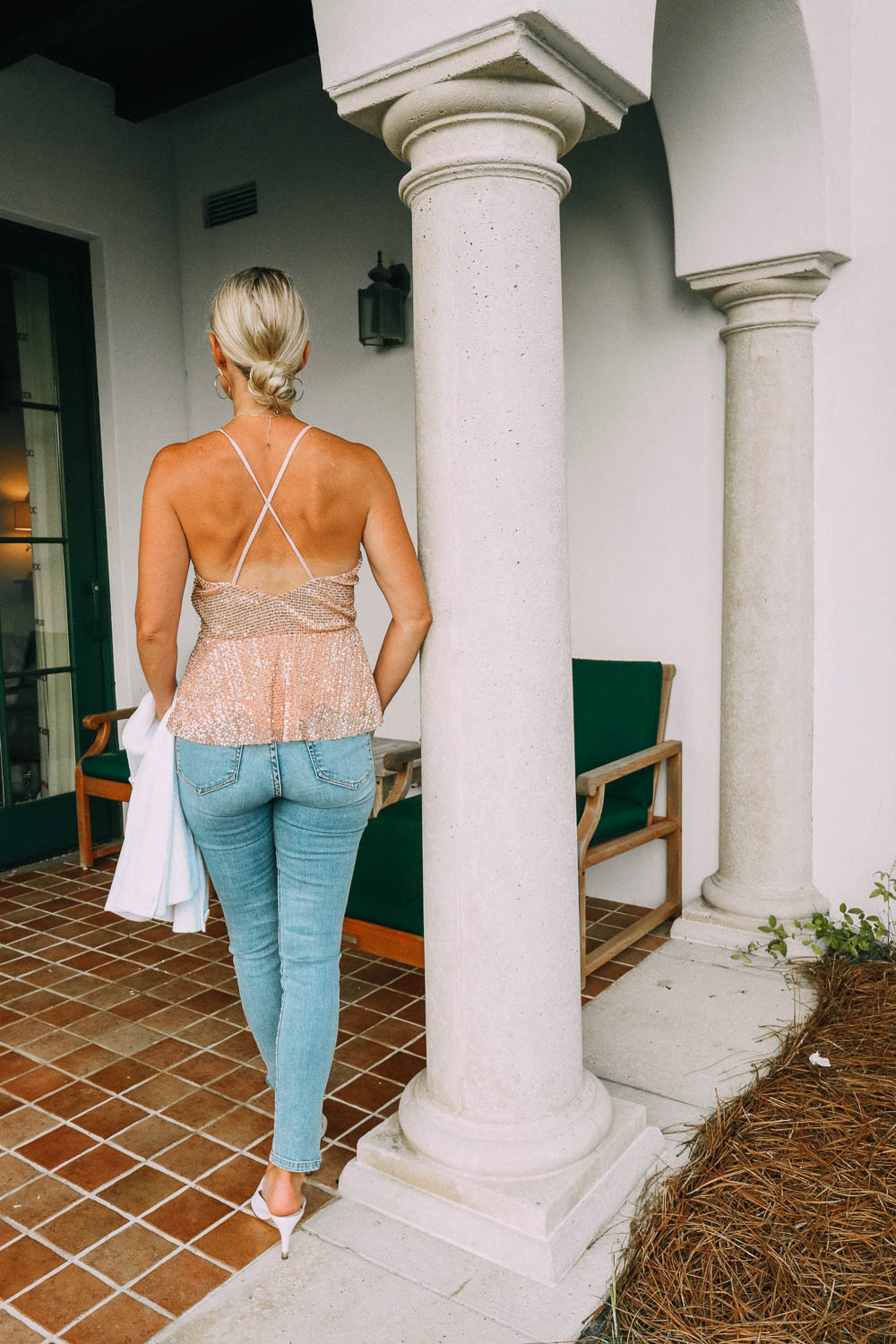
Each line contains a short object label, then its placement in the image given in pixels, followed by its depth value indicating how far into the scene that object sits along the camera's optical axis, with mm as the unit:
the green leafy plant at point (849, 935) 3502
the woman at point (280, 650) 1912
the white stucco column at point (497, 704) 2031
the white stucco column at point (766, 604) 3512
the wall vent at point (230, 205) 5164
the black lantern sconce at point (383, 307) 4535
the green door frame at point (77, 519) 4934
